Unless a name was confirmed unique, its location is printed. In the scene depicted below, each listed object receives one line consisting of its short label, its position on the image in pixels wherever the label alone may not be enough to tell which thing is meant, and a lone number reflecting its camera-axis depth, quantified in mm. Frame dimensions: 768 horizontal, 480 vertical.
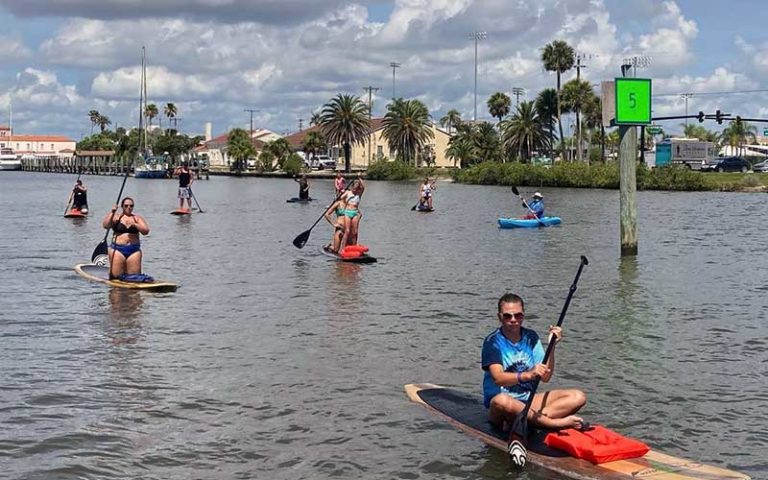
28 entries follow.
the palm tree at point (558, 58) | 108188
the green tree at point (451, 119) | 168250
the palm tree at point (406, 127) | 126188
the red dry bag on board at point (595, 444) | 8195
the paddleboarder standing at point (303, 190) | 57625
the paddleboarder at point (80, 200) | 41000
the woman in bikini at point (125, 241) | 18016
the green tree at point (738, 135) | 155912
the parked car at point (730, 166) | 92375
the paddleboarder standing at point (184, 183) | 43469
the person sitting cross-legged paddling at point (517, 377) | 8688
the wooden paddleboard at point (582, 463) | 7855
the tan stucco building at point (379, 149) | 140438
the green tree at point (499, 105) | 132125
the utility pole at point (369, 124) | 128650
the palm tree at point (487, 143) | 124688
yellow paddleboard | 18281
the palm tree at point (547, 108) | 114250
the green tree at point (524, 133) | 121000
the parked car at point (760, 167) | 91988
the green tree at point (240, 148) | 147875
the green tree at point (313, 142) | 154375
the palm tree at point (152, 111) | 181125
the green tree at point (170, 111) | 186000
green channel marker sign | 24391
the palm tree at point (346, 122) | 125188
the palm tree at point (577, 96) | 110688
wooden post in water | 24656
